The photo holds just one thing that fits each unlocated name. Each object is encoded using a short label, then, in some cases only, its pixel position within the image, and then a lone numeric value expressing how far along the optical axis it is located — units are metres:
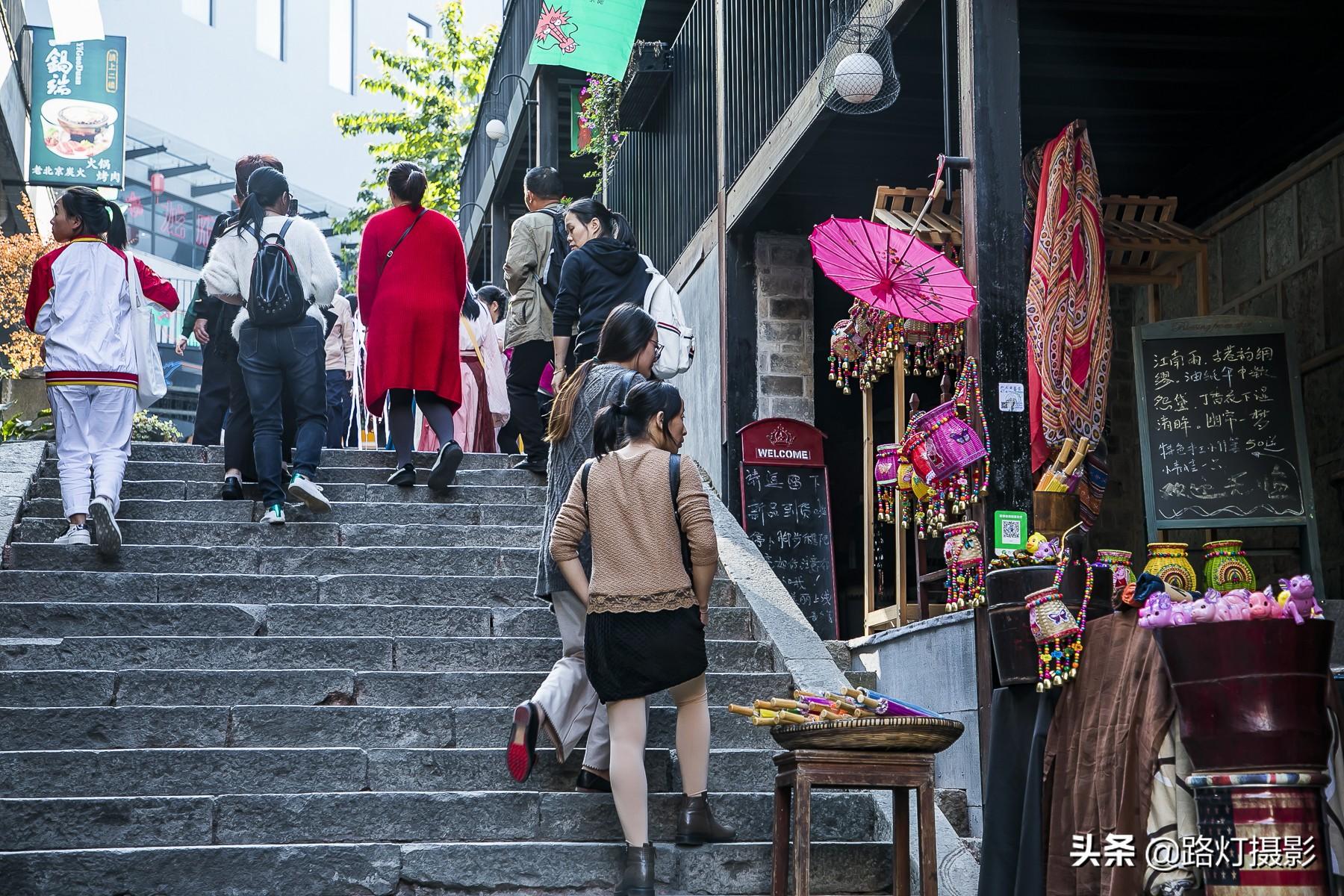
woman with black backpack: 7.89
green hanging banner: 12.23
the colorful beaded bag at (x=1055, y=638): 4.29
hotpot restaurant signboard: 19.58
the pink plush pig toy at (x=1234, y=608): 3.78
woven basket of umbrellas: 4.72
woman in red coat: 8.40
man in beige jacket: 8.91
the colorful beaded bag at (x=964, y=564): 7.21
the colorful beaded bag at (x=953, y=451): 7.30
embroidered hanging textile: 7.46
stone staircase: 5.06
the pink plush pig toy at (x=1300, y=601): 3.76
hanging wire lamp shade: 8.38
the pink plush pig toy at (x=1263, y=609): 3.77
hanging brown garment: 3.98
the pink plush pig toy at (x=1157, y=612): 3.90
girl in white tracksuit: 7.41
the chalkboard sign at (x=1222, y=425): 8.83
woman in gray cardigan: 5.44
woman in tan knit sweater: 5.07
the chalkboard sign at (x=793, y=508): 10.61
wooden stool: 4.71
